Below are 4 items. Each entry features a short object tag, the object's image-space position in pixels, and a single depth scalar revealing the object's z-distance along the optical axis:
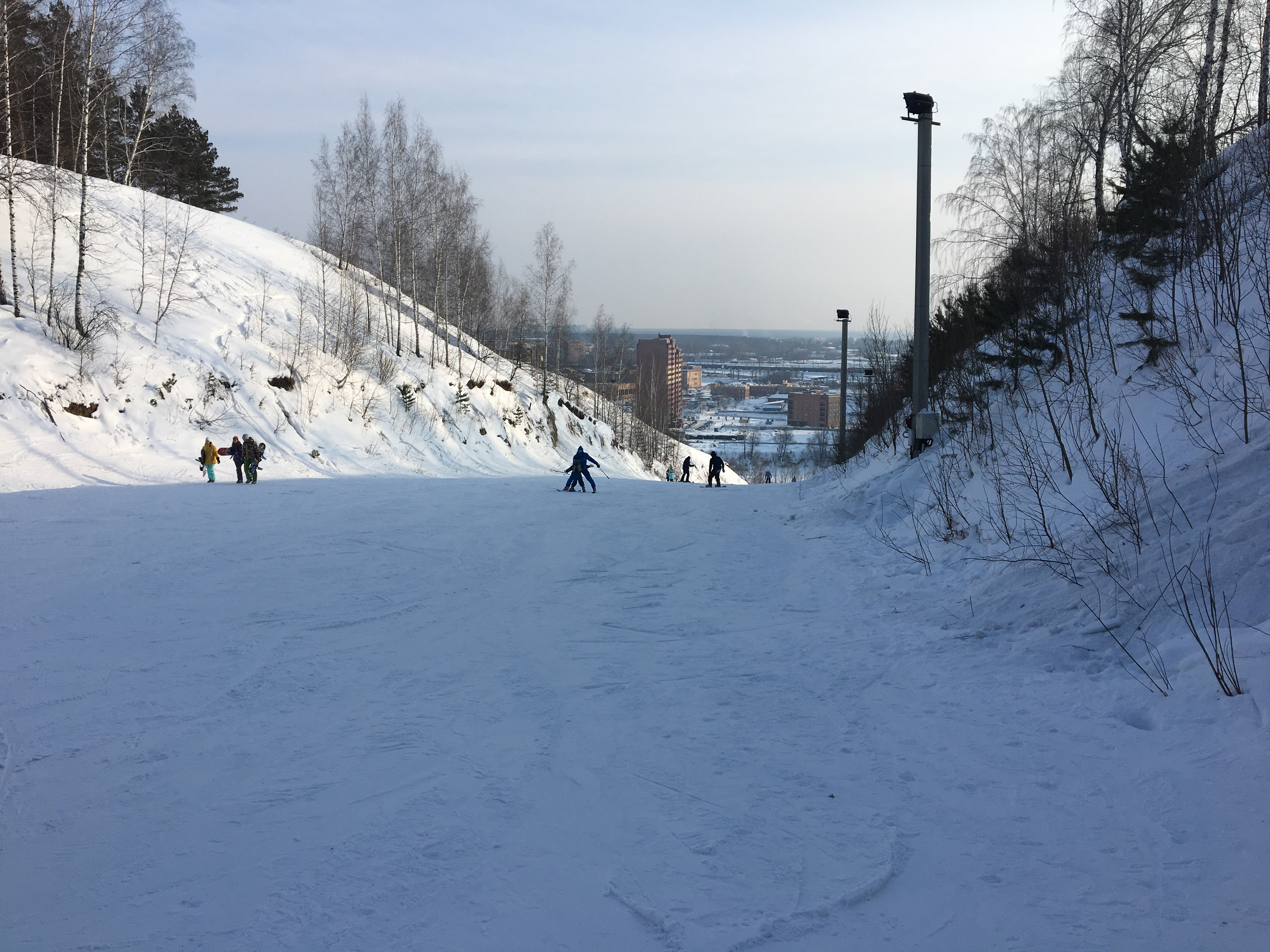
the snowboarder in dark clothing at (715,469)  26.82
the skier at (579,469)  18.53
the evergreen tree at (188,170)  39.75
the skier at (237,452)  18.06
